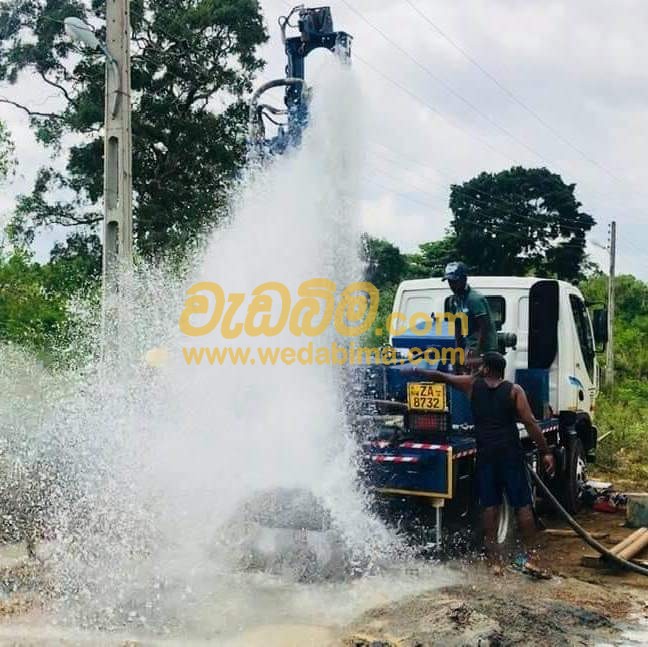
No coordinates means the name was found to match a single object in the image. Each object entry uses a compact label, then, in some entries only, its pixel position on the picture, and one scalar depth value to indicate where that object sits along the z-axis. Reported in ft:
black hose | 22.22
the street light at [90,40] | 29.32
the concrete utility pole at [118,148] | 29.94
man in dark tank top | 21.89
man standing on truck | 23.73
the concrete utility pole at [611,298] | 82.38
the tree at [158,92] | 62.69
